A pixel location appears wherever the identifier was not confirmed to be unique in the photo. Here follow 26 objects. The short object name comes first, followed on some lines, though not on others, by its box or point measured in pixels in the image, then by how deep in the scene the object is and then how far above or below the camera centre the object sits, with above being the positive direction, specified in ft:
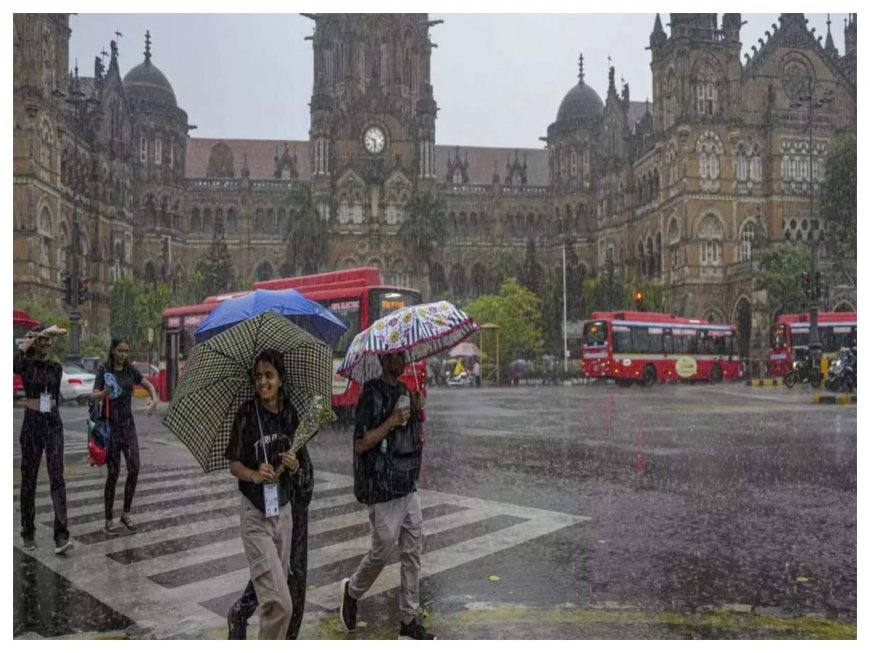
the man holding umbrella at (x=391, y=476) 16.12 -2.79
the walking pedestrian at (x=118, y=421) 24.90 -2.65
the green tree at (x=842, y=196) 128.88 +20.47
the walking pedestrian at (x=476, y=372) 128.88 -6.60
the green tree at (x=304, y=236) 211.61 +23.24
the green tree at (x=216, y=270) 176.76 +13.08
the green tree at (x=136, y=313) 94.48 +2.33
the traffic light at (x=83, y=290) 61.62 +2.95
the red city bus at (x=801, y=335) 117.26 -1.24
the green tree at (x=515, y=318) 153.99 +1.92
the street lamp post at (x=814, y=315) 86.63 +1.24
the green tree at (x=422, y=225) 216.13 +26.30
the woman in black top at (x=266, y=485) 14.02 -2.57
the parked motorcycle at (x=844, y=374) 81.76 -4.66
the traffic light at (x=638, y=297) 123.54 +4.38
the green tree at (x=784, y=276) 138.51 +8.37
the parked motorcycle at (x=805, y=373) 96.07 -5.37
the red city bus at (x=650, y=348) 115.96 -2.87
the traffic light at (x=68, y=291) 60.95 +2.85
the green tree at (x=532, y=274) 178.09 +11.58
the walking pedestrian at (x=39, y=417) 23.53 -2.38
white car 69.50 -4.26
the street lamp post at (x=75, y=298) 59.41 +2.37
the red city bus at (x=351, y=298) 57.21 +2.21
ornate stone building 159.12 +35.69
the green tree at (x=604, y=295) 167.94 +6.54
